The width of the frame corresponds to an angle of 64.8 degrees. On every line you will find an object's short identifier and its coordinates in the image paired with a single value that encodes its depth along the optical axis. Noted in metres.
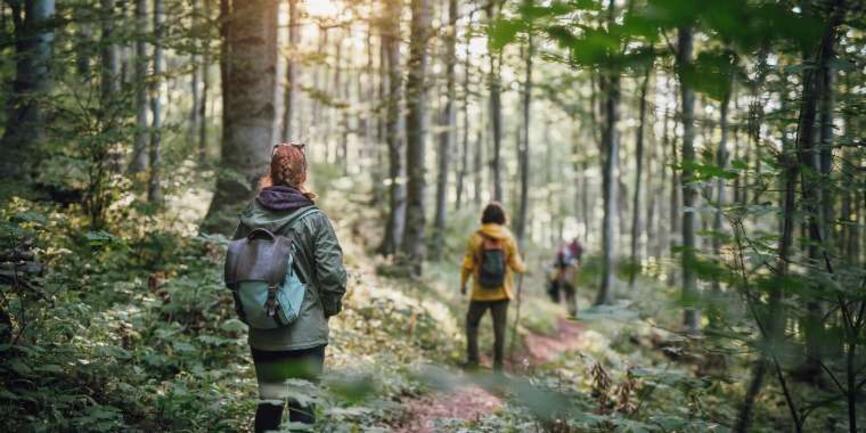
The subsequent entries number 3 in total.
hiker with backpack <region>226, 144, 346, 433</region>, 4.11
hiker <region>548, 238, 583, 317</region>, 20.52
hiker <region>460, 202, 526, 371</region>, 9.31
